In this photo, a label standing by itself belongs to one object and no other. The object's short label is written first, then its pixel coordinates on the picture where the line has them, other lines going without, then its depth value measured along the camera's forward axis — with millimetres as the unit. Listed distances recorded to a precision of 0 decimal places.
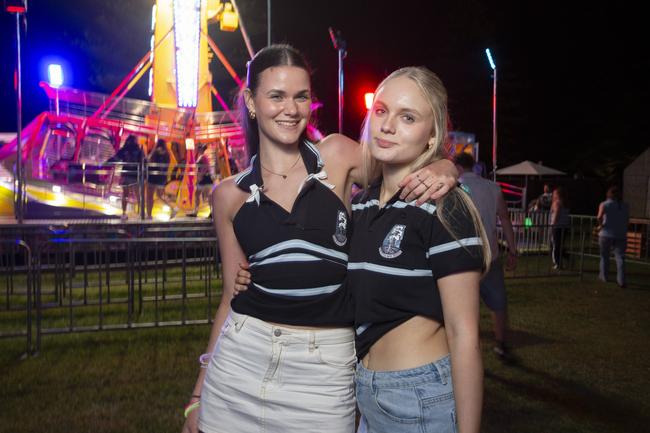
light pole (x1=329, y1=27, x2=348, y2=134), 12625
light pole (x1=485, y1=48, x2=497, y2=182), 16953
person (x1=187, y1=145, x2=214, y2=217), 16656
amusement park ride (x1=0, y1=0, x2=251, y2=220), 15367
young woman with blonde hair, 1910
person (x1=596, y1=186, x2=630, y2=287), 12008
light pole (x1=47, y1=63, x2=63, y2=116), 18938
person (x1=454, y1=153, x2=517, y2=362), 6291
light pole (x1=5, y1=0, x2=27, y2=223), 10875
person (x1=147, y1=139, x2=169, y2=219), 15273
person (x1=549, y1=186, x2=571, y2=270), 13555
